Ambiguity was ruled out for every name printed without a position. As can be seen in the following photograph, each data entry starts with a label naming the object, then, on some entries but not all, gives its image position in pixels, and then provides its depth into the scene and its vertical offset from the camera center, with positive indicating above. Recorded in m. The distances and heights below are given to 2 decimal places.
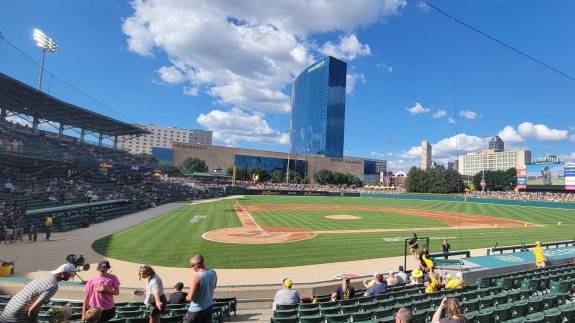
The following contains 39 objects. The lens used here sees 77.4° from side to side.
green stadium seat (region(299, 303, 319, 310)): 8.93 -3.00
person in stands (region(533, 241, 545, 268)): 16.16 -2.77
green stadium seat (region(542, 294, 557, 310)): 8.82 -2.58
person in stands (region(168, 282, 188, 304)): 8.79 -2.91
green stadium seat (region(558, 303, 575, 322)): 7.26 -2.35
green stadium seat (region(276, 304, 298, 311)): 8.83 -3.02
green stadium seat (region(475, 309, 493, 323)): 7.13 -2.45
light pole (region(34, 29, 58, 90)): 43.86 +16.40
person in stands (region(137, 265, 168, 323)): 6.12 -2.02
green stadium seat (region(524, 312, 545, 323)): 6.54 -2.27
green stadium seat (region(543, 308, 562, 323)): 6.87 -2.31
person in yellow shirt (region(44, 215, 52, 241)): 24.16 -3.74
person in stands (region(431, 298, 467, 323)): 4.76 -1.62
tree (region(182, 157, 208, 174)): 125.19 +5.10
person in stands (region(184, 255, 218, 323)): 5.57 -1.78
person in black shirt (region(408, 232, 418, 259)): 13.99 -2.12
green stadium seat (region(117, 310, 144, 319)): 8.08 -3.10
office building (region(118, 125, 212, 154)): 68.04 +7.12
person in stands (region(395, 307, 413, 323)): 4.23 -1.49
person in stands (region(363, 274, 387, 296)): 10.31 -2.86
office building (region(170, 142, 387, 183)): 132.25 +9.74
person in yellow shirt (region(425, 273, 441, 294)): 10.66 -2.80
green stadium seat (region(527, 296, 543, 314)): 8.38 -2.55
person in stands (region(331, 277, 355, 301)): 10.19 -3.06
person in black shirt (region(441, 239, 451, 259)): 19.50 -3.02
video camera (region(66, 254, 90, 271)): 6.57 -1.60
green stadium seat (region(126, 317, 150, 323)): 6.63 -2.66
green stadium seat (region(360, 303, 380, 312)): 8.61 -2.87
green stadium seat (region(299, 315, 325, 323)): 7.34 -2.75
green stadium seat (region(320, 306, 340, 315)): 8.53 -2.98
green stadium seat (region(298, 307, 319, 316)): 8.23 -2.91
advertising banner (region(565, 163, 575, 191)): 74.06 +4.60
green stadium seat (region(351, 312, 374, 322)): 7.67 -2.75
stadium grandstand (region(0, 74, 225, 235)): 31.48 +0.62
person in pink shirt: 6.03 -1.98
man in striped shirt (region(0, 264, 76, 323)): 4.45 -1.62
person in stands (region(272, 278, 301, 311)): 9.14 -2.87
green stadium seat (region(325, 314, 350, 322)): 7.46 -2.74
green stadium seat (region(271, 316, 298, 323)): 7.60 -2.87
